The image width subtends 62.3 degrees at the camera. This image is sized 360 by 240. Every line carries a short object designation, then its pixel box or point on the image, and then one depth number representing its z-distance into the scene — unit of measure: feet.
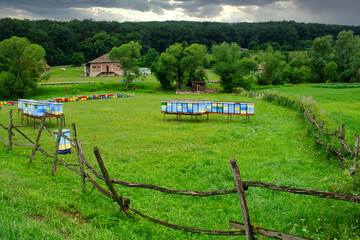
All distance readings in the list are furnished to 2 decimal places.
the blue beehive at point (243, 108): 82.89
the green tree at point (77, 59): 349.82
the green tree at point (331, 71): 264.52
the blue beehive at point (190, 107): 83.51
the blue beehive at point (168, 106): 85.69
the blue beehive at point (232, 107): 83.71
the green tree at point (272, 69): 247.29
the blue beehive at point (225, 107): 84.18
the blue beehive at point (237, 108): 83.35
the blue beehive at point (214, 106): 85.50
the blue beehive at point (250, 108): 82.53
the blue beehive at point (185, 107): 83.82
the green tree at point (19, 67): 153.48
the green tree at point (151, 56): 351.05
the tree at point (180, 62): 199.93
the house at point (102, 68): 287.48
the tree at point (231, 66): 209.34
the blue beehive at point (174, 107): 84.82
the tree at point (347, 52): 270.42
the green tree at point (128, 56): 208.23
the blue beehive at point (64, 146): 48.78
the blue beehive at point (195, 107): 83.41
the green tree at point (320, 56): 276.00
